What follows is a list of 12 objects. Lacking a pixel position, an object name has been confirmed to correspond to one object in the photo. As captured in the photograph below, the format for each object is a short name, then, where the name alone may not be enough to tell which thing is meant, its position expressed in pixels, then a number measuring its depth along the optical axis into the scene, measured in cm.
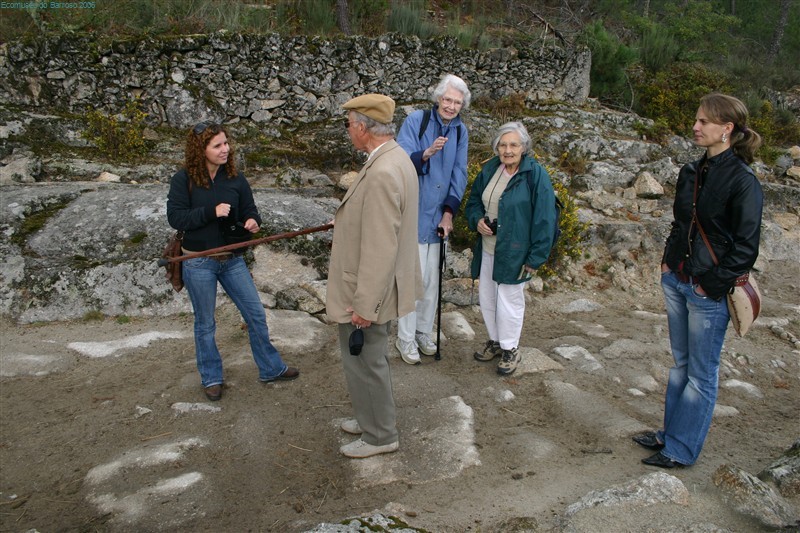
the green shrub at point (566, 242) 684
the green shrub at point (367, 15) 1051
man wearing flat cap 314
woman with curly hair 389
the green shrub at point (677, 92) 1097
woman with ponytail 313
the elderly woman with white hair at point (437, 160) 452
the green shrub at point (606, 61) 1126
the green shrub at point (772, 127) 1058
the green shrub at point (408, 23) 1033
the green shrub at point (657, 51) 1220
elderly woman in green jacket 429
